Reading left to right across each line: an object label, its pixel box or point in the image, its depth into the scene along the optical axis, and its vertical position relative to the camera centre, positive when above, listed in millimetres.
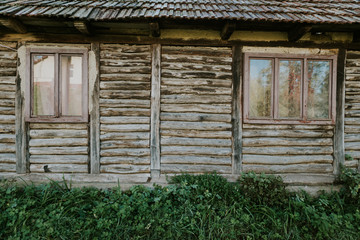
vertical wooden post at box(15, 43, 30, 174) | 3715 -171
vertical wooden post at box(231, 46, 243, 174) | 3898 +242
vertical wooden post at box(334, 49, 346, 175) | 3928 +152
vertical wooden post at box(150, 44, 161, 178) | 3824 +140
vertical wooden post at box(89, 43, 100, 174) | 3779 +211
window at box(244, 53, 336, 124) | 3902 +631
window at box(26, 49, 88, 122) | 3727 +622
